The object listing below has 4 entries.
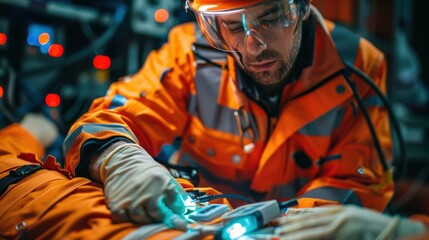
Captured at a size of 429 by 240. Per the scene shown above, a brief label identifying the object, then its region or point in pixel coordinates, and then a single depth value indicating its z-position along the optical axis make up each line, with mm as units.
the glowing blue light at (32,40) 2257
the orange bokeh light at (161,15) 2307
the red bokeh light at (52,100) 2238
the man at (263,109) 1310
